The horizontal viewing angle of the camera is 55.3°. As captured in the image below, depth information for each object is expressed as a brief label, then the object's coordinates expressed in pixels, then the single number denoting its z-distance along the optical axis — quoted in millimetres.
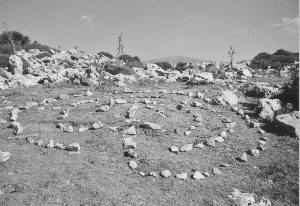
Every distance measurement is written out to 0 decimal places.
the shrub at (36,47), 32072
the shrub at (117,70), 21703
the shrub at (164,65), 32300
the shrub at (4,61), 19375
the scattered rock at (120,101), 10773
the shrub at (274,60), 32906
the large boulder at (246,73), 21470
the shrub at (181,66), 29497
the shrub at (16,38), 34219
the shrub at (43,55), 25430
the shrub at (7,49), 26672
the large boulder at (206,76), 16069
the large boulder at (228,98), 11256
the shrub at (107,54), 40338
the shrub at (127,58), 36594
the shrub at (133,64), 28844
